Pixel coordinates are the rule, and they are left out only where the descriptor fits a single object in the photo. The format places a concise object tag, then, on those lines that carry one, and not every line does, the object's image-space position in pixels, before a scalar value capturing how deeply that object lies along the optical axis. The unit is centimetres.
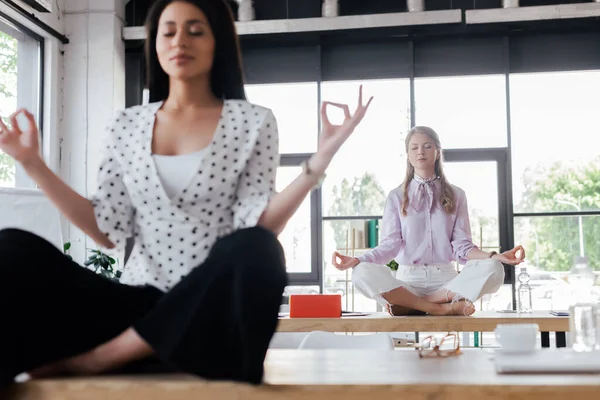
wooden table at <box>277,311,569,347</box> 339
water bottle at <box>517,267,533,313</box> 383
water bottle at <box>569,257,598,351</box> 196
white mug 170
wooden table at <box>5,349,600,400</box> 128
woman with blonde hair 368
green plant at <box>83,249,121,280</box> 586
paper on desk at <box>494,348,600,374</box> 143
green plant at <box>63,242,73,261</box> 584
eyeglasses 183
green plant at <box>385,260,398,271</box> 636
